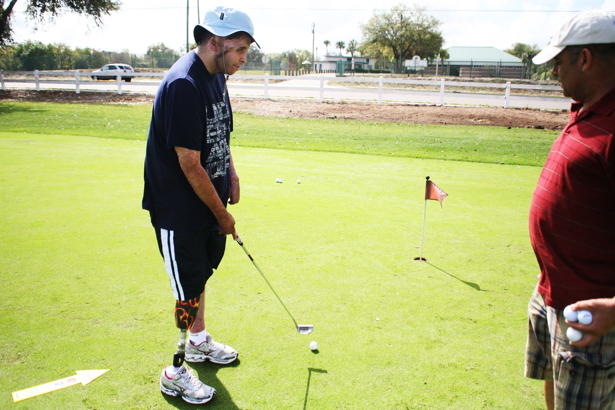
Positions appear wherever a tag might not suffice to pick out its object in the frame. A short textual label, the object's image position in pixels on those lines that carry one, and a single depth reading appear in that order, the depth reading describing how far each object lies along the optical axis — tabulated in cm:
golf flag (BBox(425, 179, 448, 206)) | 474
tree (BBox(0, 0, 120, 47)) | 3073
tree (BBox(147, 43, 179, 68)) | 6719
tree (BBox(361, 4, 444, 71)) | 8319
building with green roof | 6931
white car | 4122
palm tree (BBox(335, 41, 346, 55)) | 13838
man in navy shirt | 266
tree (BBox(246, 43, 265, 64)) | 6959
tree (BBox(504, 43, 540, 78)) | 9670
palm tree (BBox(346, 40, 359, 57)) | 11635
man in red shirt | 185
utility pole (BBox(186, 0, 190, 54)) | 5062
